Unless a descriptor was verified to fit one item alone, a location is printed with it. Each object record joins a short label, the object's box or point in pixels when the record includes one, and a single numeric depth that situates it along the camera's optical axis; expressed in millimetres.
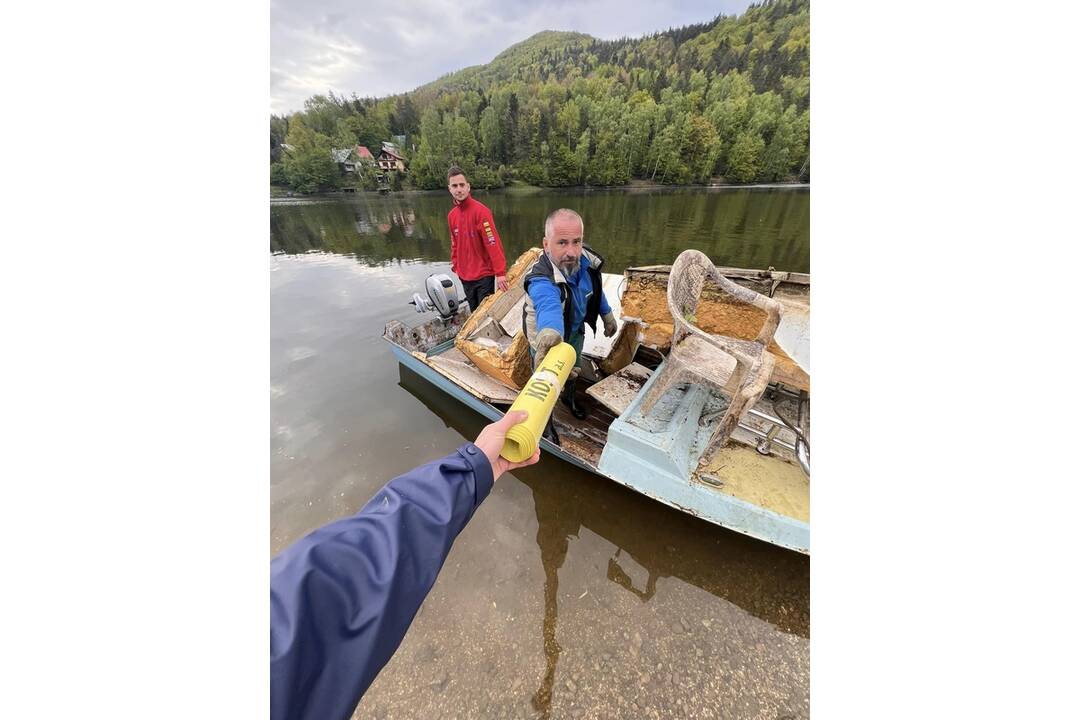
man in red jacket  4988
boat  2619
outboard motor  5273
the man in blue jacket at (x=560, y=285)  2703
